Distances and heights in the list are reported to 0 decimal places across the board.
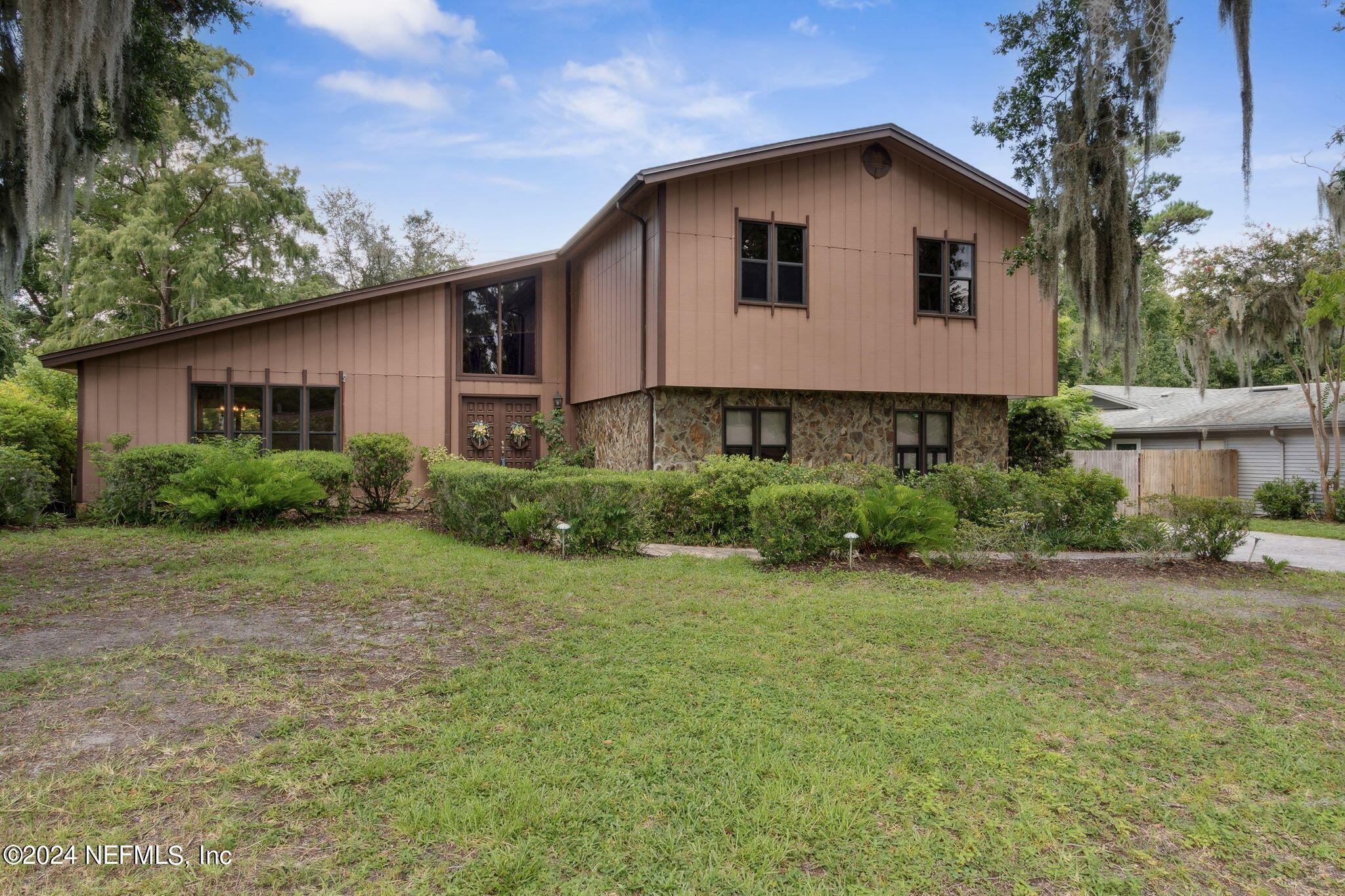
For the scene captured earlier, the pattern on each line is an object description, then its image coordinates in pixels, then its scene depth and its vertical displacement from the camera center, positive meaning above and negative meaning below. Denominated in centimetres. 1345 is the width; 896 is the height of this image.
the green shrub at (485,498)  861 -62
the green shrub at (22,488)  1005 -59
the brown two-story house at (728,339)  1098 +181
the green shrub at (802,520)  754 -77
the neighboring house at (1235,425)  1717 +56
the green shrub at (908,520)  753 -77
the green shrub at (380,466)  1241 -33
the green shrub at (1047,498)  894 -63
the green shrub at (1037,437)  1390 +20
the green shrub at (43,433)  1130 +23
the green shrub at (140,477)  1023 -42
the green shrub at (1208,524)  819 -88
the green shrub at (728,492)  909 -57
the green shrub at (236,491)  950 -60
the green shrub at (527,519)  827 -83
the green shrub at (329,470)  1080 -36
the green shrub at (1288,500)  1567 -115
